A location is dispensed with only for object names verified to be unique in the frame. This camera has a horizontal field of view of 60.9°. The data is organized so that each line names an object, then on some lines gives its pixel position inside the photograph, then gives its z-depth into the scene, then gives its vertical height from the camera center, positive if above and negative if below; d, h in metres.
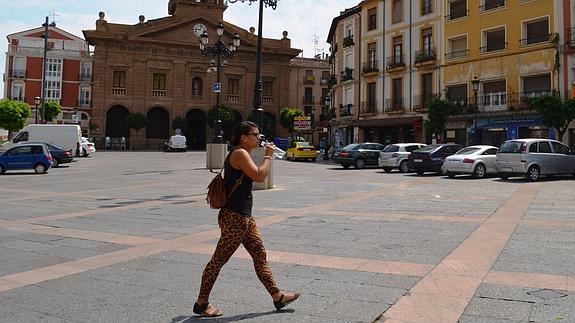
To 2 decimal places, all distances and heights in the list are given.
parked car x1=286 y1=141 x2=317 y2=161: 39.44 +2.84
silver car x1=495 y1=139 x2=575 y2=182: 18.59 +1.22
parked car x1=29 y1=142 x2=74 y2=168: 28.91 +1.56
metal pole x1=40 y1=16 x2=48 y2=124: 37.14 +11.63
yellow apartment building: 31.12 +8.54
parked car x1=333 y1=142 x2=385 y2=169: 28.48 +1.86
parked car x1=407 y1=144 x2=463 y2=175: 22.81 +1.44
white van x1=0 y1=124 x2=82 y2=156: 32.81 +3.15
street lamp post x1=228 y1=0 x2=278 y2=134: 14.91 +2.96
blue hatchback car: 23.98 +1.12
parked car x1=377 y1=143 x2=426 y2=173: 25.05 +1.64
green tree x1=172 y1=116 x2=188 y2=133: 61.00 +7.59
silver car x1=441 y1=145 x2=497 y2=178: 20.59 +1.15
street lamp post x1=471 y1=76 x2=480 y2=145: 29.69 +4.36
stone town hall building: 60.31 +14.01
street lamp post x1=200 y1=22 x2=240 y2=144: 21.95 +6.77
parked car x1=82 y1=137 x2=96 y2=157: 39.59 +2.83
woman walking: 4.16 -0.37
